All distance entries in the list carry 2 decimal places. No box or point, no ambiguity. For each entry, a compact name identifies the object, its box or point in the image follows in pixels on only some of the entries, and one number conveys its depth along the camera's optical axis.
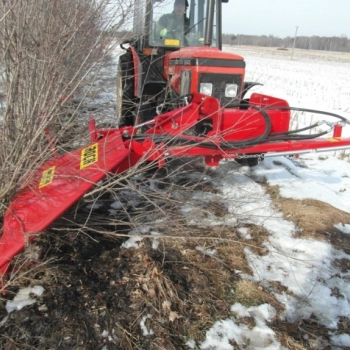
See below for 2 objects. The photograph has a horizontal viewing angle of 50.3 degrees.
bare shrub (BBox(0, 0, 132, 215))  2.32
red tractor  2.45
